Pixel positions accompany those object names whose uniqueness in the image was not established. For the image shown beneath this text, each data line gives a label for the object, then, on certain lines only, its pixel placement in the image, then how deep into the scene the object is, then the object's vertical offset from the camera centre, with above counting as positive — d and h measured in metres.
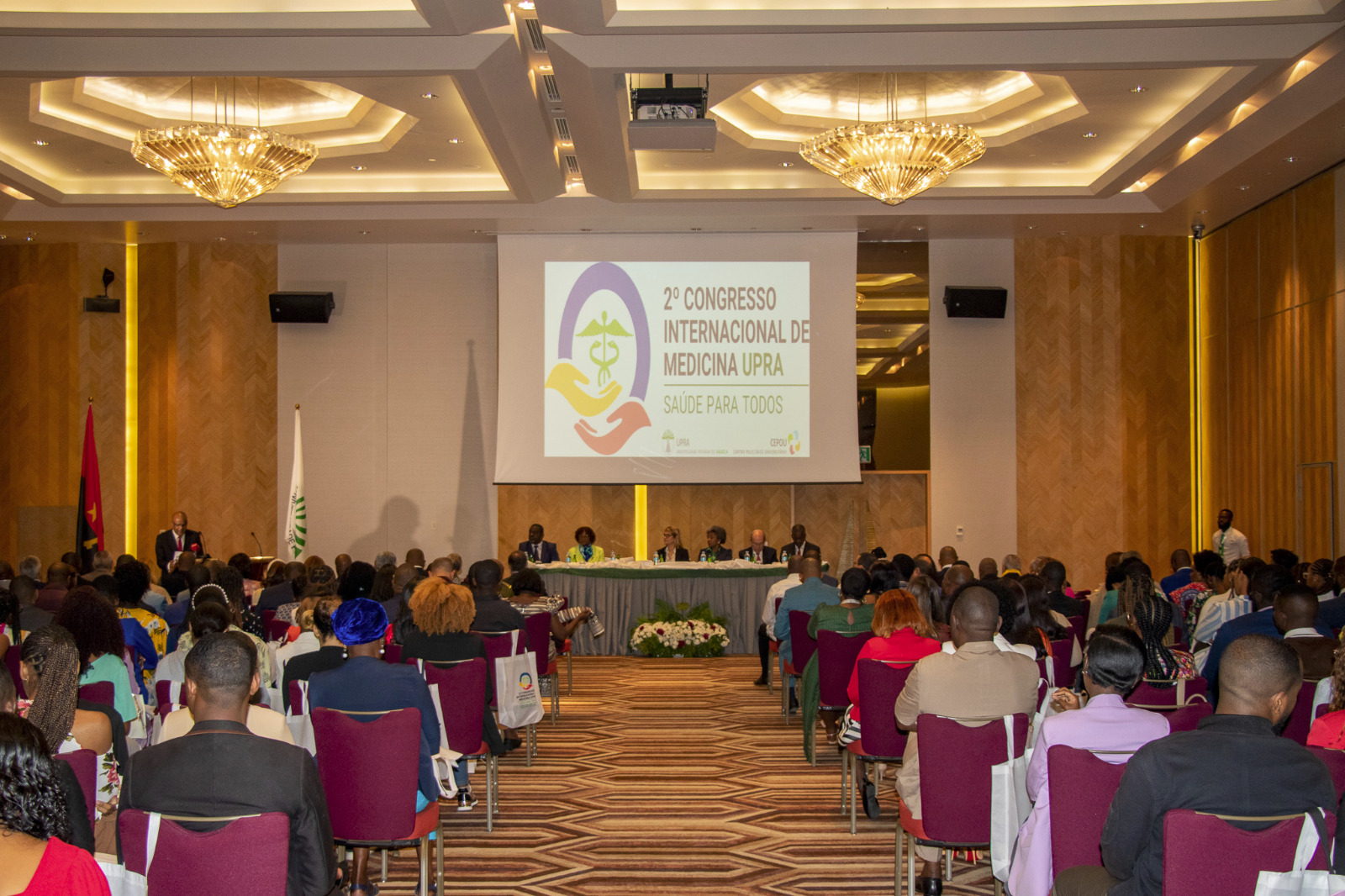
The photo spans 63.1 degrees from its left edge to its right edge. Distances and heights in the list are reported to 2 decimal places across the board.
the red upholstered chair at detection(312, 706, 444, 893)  3.71 -1.01
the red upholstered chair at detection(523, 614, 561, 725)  7.38 -1.07
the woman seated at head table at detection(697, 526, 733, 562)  11.80 -0.76
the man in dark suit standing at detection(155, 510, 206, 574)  12.77 -0.77
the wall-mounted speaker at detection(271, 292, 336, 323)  13.52 +2.10
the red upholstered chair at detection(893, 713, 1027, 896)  3.72 -1.02
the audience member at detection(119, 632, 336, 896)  2.69 -0.75
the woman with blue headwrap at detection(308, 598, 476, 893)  4.07 -0.75
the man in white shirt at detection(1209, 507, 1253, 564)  12.22 -0.72
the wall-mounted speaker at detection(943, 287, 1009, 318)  13.43 +2.16
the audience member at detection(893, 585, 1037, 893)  4.14 -0.76
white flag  12.55 -0.45
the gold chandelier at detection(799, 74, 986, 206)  8.84 +2.66
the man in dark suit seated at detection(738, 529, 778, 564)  11.91 -0.82
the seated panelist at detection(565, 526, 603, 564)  12.09 -0.82
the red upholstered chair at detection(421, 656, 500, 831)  5.06 -1.03
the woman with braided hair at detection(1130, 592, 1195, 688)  4.47 -0.73
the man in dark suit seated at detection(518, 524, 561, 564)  12.21 -0.80
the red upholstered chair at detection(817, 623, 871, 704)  6.03 -1.04
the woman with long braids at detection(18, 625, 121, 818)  3.11 -0.65
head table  11.12 -1.17
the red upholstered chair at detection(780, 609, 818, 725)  7.19 -1.09
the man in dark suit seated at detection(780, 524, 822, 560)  11.79 -0.72
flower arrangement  10.98 -1.57
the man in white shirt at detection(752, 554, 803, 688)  8.62 -1.04
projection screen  12.73 +1.36
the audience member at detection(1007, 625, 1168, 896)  3.23 -0.75
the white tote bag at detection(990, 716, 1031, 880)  3.47 -1.06
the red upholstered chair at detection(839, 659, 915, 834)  4.92 -1.06
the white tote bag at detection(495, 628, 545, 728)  6.06 -1.20
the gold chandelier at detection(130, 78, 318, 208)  8.70 +2.62
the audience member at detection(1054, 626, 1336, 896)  2.53 -0.70
